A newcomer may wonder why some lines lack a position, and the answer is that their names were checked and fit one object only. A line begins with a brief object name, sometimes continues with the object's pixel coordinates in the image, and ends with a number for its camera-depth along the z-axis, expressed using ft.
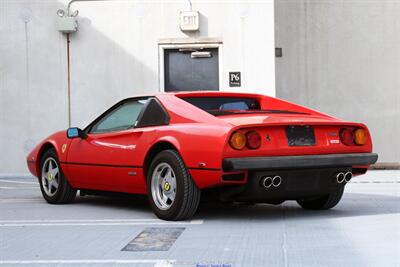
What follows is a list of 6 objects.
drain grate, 16.78
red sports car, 19.56
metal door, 42.63
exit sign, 41.96
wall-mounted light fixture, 42.78
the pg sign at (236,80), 42.22
